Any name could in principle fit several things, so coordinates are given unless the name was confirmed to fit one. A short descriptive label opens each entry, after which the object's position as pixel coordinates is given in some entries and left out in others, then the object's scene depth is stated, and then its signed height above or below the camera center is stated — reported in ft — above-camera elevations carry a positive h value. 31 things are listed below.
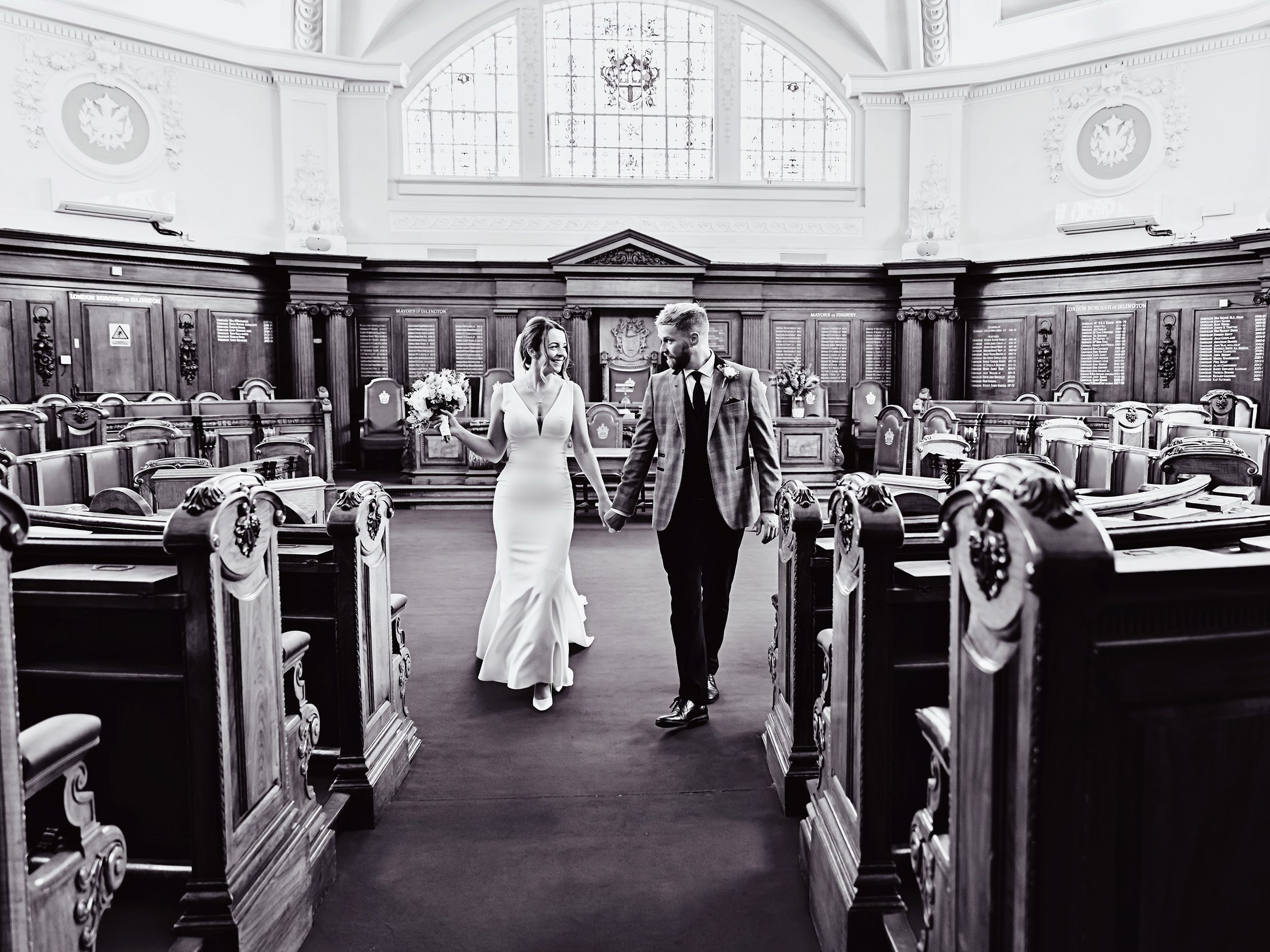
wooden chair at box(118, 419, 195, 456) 21.40 -0.74
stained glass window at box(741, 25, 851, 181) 45.55 +14.05
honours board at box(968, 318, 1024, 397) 41.93 +1.76
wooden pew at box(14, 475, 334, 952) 6.49 -2.23
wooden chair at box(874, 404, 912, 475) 35.01 -1.89
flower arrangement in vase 40.55 +0.51
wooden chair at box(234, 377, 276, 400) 38.99 +0.47
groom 11.27 -0.97
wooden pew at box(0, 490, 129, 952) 4.26 -2.43
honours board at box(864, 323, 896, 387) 44.50 +2.39
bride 12.59 -1.57
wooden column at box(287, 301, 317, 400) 40.75 +2.43
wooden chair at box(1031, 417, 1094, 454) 22.66 -1.03
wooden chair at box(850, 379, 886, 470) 42.57 -0.96
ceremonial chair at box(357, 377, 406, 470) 40.73 -0.86
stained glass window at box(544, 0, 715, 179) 45.11 +15.61
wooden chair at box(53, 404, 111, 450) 22.11 -0.61
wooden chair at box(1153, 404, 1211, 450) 20.79 -0.72
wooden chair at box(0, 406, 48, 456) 19.71 -0.62
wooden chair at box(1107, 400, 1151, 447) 23.24 -0.89
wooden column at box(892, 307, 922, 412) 43.09 +1.91
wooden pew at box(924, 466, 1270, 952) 4.05 -1.64
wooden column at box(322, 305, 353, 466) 41.19 +1.42
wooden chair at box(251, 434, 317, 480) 28.27 -1.74
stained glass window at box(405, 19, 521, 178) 44.32 +14.36
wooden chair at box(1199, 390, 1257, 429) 31.73 -0.61
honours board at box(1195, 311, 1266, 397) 34.58 +1.65
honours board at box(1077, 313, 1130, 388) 38.78 +1.83
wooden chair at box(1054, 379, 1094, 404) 38.78 -0.02
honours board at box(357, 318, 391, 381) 42.80 +2.49
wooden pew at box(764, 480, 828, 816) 9.64 -2.98
